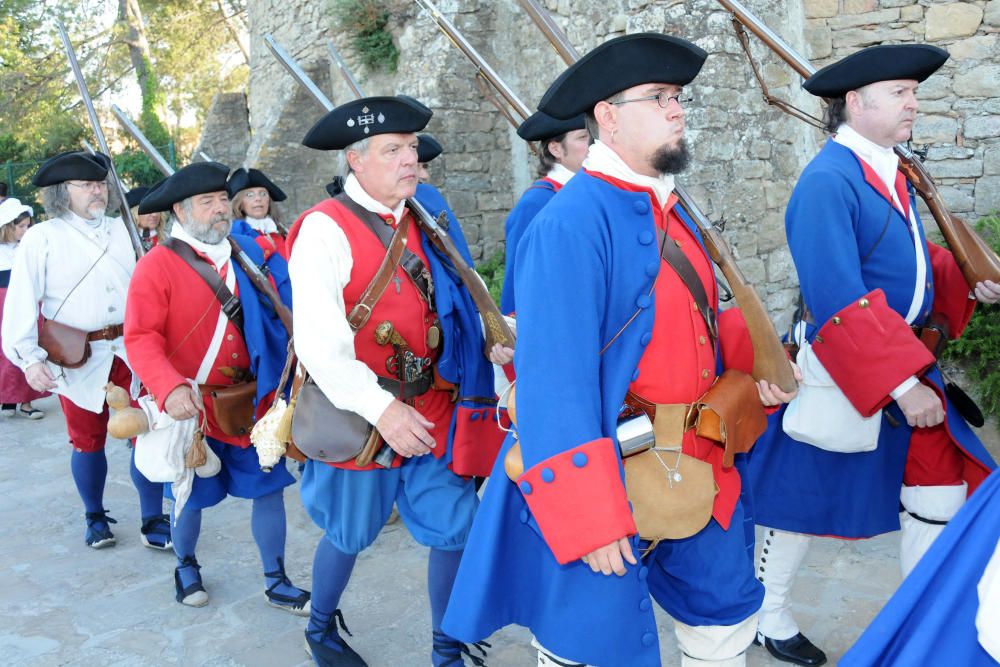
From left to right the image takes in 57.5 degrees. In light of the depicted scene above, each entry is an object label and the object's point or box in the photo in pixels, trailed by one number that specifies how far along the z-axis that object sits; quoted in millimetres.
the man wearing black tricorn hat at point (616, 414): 2008
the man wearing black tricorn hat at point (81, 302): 4766
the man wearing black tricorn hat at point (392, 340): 3072
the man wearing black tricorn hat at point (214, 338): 3971
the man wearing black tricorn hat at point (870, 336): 2889
